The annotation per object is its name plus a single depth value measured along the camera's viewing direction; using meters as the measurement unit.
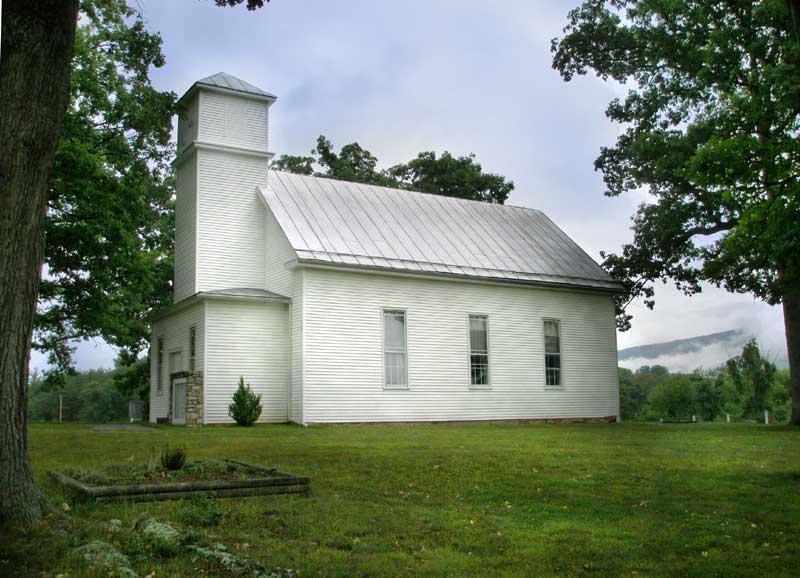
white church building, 22.11
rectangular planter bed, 7.63
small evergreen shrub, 21.05
